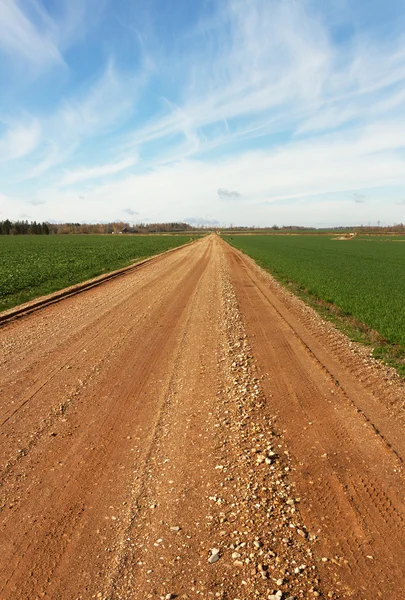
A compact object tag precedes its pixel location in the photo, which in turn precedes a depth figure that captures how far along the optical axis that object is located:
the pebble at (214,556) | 3.72
